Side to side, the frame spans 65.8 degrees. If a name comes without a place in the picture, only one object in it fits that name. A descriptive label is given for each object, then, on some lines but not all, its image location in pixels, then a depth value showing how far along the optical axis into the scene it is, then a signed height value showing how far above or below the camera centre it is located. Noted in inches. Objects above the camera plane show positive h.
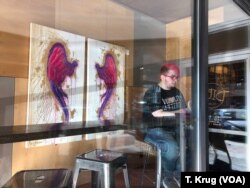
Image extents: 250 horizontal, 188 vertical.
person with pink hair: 53.0 -4.7
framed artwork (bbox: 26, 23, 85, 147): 68.9 +7.4
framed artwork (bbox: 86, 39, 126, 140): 83.7 +7.2
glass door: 90.6 -8.2
